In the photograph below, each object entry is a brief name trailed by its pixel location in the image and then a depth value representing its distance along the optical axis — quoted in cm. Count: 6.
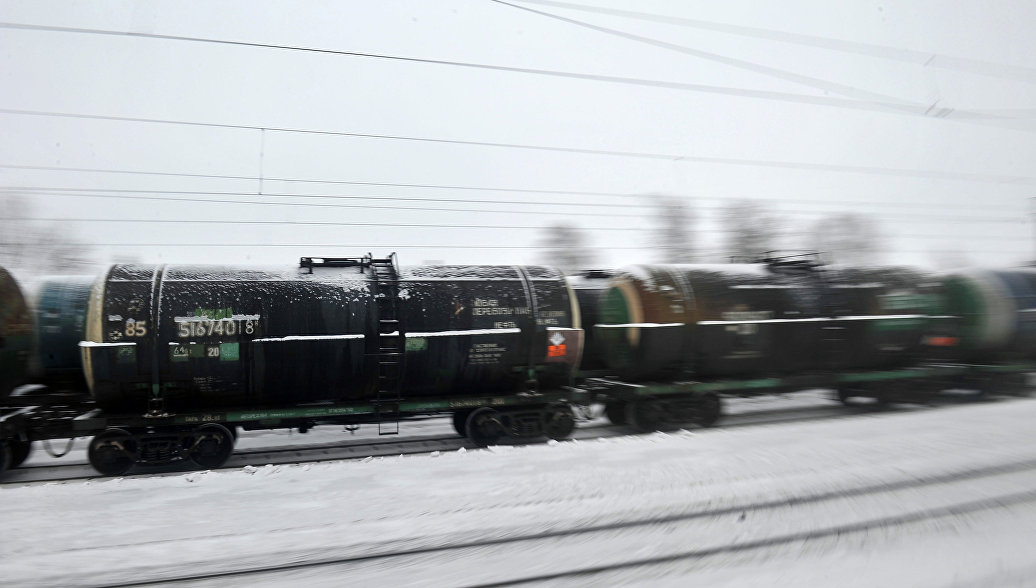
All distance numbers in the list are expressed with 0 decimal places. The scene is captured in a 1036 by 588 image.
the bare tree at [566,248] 5750
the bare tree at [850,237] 5234
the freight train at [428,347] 916
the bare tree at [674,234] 3862
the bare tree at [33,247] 2892
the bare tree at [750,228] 4256
